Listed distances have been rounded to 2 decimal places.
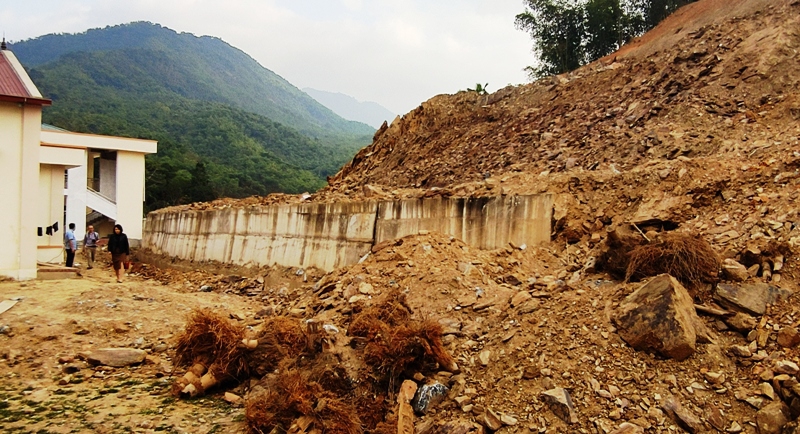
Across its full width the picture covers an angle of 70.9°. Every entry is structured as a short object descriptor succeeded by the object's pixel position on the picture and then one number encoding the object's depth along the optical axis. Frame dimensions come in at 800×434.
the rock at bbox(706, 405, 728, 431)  4.14
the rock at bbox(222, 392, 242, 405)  6.33
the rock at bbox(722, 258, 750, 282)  5.15
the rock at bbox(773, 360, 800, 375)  4.18
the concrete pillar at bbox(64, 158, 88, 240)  20.88
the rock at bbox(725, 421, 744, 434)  4.06
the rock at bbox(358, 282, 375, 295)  7.78
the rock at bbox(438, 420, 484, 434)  4.67
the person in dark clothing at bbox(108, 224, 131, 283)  11.84
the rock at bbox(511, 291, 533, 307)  6.11
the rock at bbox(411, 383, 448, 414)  5.16
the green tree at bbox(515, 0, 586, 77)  25.47
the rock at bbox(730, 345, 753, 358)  4.52
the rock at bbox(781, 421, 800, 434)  3.83
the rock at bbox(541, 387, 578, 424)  4.46
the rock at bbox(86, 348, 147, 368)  7.15
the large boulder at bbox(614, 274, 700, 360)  4.66
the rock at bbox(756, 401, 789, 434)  3.97
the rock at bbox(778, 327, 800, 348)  4.39
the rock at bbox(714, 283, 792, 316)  4.83
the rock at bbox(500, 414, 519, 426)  4.60
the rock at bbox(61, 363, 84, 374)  6.90
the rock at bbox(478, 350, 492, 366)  5.38
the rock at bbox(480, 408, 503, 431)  4.63
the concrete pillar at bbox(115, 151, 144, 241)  21.64
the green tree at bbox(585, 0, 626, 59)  23.69
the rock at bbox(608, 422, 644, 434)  4.19
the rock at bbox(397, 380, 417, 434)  4.95
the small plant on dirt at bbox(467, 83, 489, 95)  18.15
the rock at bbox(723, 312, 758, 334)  4.73
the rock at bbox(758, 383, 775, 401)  4.15
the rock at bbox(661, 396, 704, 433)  4.15
